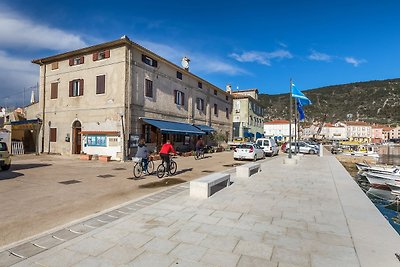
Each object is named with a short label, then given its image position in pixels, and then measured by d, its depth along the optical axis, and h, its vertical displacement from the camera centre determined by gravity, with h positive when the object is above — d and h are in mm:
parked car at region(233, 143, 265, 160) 21484 -1105
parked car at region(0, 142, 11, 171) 12384 -1041
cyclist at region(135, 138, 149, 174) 11498 -729
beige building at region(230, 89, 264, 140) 43938 +4105
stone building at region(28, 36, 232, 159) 18891 +3059
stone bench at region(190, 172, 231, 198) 7473 -1430
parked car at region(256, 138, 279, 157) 27047 -654
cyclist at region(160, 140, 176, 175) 11578 -585
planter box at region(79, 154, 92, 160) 19141 -1461
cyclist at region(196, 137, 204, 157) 21531 -745
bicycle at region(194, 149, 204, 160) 21325 -1349
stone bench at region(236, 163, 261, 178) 11609 -1454
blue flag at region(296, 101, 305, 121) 21389 +2517
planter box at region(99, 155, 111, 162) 18500 -1482
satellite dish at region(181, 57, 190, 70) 28453 +8447
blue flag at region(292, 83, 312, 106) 19359 +3293
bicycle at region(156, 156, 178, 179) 11742 -1494
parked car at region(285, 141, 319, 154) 33906 -1274
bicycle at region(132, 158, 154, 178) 11500 -1362
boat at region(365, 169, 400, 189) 15833 -2423
